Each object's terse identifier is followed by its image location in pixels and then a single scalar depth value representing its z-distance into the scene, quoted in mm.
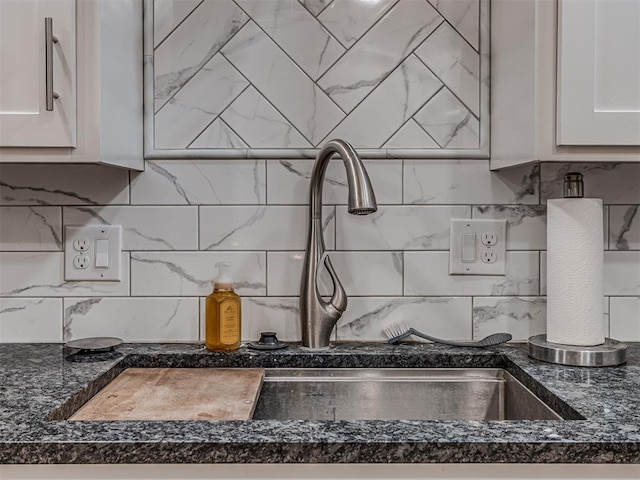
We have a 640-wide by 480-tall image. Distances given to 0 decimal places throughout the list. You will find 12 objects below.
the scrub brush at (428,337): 1262
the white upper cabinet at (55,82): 1033
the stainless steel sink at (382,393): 1204
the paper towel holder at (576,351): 1092
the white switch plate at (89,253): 1311
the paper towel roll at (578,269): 1107
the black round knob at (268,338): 1261
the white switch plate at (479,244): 1316
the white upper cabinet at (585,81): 1042
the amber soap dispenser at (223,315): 1218
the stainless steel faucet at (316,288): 1218
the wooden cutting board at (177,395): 904
